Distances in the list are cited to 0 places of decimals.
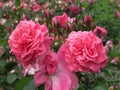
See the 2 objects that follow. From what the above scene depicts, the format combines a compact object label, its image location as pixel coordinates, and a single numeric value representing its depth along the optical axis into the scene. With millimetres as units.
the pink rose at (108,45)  1948
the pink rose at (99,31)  1839
